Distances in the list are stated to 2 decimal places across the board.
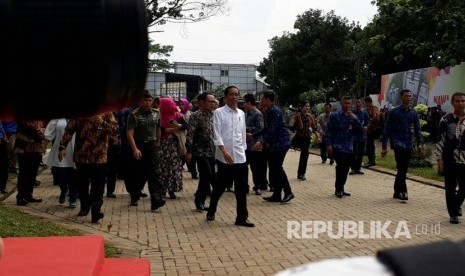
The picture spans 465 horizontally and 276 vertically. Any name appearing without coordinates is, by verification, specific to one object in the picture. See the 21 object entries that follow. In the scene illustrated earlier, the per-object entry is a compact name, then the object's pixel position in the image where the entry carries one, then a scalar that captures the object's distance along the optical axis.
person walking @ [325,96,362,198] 9.86
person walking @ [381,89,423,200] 9.23
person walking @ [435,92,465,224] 7.40
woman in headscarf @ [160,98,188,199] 9.34
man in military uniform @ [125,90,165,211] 8.35
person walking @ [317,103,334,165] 15.40
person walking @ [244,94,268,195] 9.73
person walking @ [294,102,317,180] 12.31
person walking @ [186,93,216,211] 8.33
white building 73.06
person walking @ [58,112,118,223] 7.54
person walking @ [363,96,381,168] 14.81
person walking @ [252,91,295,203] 9.27
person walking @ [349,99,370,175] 13.27
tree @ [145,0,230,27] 13.78
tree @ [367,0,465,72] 13.26
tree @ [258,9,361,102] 42.53
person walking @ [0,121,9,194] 9.67
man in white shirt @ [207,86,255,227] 7.24
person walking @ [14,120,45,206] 8.62
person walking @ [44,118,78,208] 8.60
